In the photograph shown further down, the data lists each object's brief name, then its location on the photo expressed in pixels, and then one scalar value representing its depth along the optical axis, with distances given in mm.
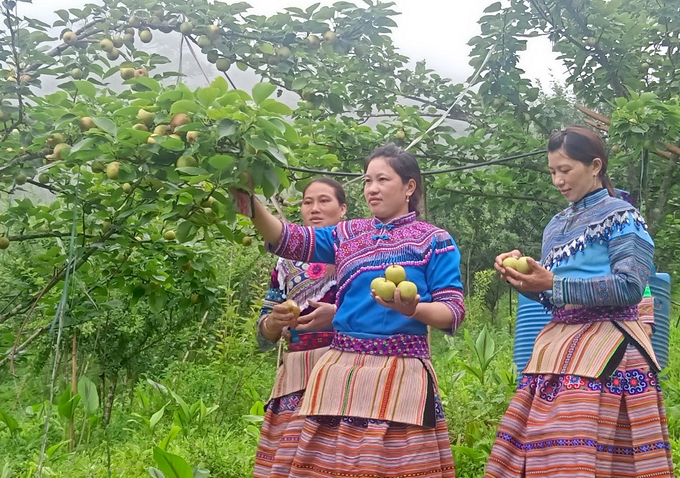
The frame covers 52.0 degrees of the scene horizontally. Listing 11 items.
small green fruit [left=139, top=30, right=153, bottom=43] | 2764
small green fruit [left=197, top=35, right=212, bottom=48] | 2699
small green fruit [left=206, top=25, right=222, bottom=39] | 2656
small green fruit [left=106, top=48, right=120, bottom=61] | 2594
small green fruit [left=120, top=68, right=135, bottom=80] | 2262
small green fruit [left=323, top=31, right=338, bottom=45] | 2785
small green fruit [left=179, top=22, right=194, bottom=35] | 2576
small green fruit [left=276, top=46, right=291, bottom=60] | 2756
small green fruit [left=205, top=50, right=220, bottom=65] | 2733
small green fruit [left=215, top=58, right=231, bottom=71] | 2703
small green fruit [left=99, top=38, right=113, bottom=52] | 2568
